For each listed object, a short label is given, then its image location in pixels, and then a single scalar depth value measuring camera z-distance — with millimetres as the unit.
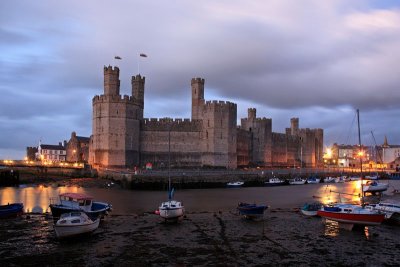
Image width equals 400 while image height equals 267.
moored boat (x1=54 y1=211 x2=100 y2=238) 17328
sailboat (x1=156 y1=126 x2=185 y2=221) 22031
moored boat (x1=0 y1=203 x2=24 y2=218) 23266
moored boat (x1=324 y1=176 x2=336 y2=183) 64000
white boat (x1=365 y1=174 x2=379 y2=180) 67000
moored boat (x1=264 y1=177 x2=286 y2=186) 54625
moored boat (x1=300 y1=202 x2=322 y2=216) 25234
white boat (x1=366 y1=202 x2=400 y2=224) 22391
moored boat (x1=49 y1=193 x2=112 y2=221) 20922
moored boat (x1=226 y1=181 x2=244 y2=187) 49447
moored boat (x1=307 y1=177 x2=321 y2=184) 59638
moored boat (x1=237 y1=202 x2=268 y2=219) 23328
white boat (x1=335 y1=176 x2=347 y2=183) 65062
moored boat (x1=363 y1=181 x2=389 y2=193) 40531
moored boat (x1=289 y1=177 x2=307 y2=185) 57312
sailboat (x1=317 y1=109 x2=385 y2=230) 19816
